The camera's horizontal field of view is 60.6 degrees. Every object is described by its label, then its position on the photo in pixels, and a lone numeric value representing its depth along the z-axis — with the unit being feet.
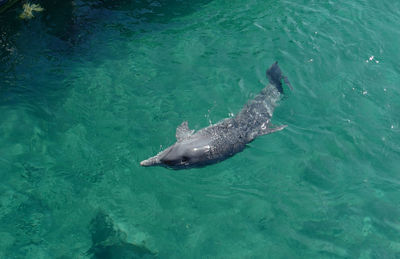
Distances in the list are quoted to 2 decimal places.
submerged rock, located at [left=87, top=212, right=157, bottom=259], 24.32
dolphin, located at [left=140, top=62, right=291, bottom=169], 24.03
